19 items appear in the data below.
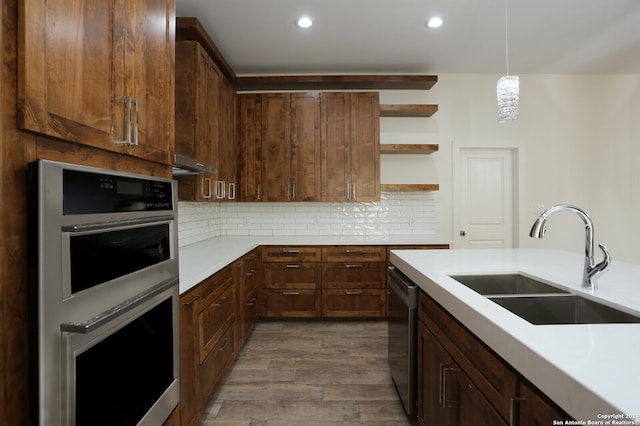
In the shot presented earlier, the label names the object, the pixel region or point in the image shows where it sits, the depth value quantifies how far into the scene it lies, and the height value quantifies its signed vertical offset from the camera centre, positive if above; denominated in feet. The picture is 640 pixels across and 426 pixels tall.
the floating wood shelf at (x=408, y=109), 12.85 +3.83
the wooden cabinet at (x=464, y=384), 2.75 -1.87
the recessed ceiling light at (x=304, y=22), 9.68 +5.50
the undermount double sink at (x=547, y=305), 3.87 -1.27
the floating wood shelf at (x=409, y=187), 12.87 +0.81
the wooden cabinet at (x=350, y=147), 12.62 +2.33
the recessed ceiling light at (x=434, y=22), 9.65 +5.48
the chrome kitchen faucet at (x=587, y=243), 4.29 -0.47
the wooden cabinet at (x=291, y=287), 11.96 -2.84
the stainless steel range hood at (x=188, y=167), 6.81 +0.95
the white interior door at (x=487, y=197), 14.16 +0.46
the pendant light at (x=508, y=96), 8.25 +2.80
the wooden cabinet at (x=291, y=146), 12.67 +2.38
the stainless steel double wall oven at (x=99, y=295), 2.66 -0.85
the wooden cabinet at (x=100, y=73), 2.64 +1.35
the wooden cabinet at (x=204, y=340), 5.56 -2.59
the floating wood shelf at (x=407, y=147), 12.85 +2.35
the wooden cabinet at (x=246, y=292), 9.16 -2.58
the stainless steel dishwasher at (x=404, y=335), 5.95 -2.47
